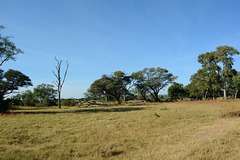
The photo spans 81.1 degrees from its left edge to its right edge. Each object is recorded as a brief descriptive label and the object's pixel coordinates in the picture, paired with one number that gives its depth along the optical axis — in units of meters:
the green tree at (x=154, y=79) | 41.03
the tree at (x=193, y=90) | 56.95
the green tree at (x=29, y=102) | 34.44
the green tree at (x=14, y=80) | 30.16
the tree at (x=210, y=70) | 31.48
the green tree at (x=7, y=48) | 17.10
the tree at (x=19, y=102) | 18.92
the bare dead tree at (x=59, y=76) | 27.43
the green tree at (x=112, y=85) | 35.50
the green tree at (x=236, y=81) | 50.14
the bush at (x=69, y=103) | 34.25
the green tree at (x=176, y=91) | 68.31
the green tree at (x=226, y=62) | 29.03
